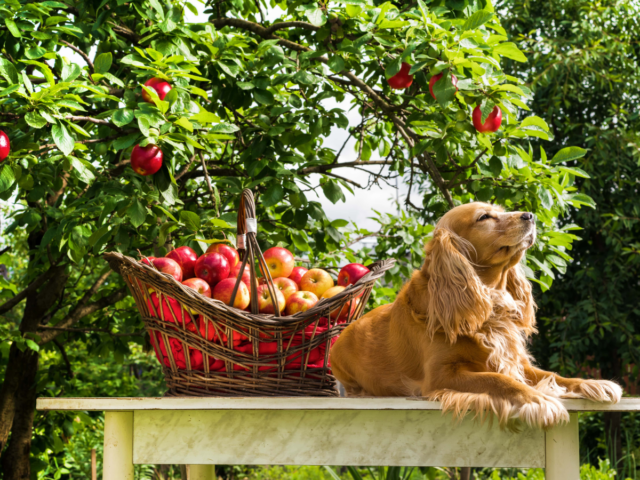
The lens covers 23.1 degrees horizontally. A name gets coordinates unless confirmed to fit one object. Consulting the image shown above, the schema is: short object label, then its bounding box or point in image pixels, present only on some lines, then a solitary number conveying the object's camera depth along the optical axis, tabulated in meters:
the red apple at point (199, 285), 3.23
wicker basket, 3.12
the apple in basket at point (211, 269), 3.31
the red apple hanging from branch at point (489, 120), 3.51
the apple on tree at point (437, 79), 3.45
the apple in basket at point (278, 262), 3.47
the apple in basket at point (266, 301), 3.28
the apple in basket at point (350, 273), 3.48
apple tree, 3.47
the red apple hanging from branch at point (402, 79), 3.65
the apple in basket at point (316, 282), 3.44
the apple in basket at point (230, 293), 3.25
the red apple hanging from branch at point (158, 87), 3.48
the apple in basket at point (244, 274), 3.34
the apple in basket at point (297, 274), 3.50
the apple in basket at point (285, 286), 3.38
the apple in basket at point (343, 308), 3.28
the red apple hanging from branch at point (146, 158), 3.44
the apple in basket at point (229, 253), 3.42
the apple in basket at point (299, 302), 3.32
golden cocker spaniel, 2.98
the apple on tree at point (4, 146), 3.37
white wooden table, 3.00
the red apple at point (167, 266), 3.27
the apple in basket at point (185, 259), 3.37
